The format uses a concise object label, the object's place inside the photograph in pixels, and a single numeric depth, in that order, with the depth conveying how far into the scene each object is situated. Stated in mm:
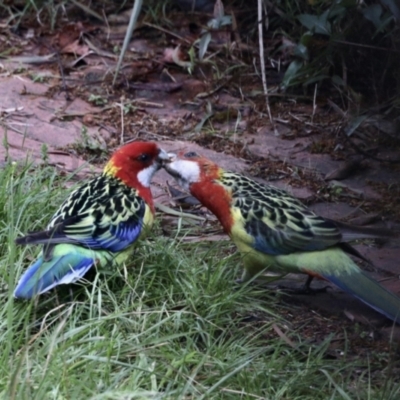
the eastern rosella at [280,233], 9094
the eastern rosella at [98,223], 8727
